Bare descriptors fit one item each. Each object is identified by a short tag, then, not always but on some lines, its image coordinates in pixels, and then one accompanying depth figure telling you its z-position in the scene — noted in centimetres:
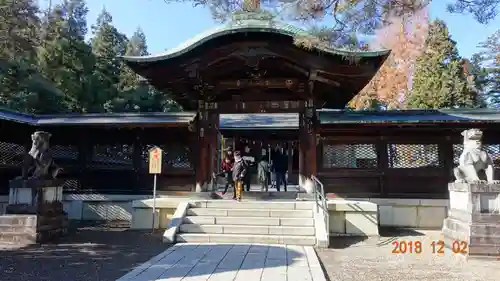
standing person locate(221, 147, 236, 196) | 1240
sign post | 1041
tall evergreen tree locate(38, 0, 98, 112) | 2285
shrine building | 1076
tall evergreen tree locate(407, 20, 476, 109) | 2642
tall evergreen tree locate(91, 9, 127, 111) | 2680
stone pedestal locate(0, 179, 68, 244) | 883
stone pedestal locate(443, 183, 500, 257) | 777
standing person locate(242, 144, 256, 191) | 1377
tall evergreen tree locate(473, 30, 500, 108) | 3181
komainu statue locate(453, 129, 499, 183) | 838
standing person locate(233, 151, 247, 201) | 1102
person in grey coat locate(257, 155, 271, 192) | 1523
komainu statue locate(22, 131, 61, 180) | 941
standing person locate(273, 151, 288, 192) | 1544
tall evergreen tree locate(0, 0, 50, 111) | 1395
